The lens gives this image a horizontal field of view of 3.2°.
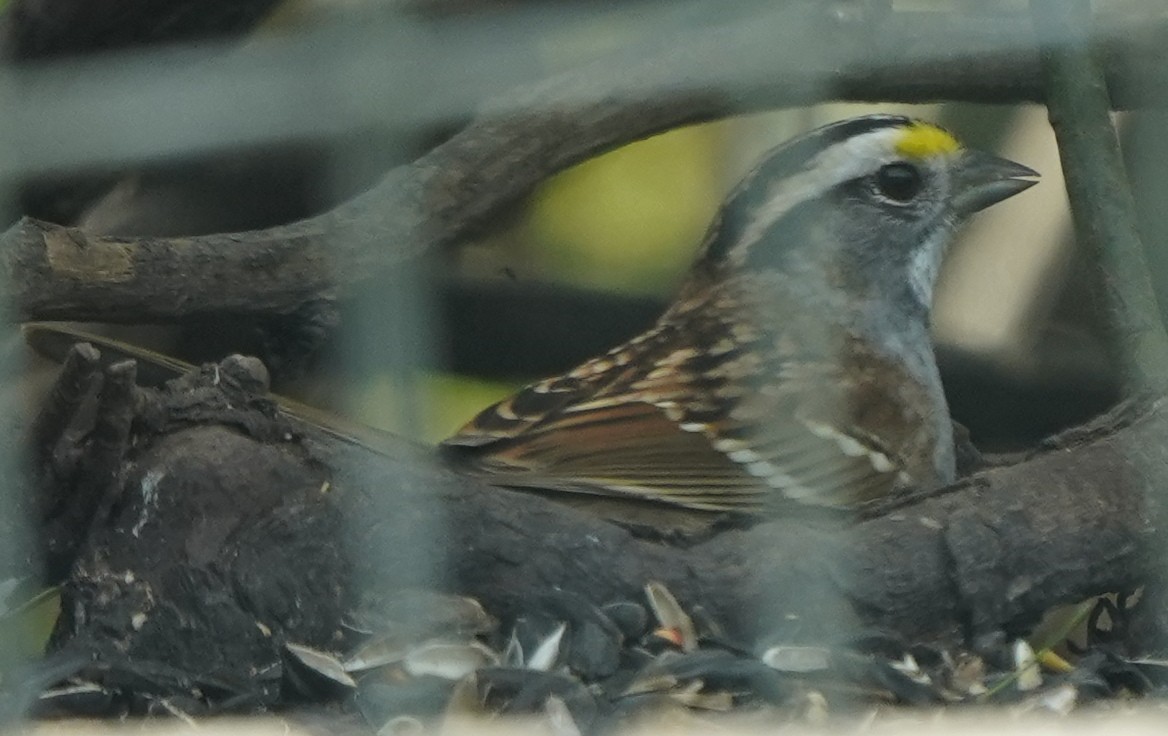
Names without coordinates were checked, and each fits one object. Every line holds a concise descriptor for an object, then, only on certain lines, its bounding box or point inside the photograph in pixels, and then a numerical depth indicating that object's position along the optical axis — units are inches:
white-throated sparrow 111.1
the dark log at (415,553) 109.0
